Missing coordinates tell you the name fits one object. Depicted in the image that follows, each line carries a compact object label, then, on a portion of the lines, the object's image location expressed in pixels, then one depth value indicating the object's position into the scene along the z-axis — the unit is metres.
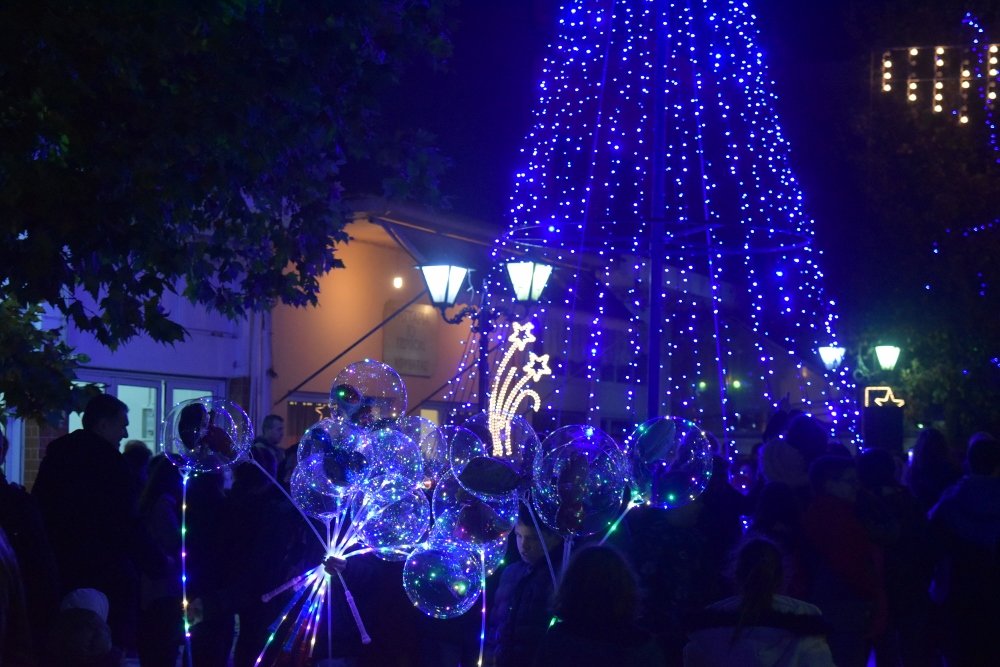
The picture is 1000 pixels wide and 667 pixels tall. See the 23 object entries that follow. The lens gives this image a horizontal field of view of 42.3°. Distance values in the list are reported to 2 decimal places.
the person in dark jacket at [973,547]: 8.89
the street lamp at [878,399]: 14.02
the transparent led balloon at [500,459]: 6.64
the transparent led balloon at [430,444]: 7.55
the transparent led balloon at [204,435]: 7.63
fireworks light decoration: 19.41
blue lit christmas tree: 12.03
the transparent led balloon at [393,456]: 7.06
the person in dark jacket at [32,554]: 6.11
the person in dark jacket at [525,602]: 5.86
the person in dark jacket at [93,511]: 7.49
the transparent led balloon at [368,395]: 7.65
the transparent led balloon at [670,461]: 7.15
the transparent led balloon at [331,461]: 7.04
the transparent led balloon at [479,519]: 6.73
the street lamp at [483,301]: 13.06
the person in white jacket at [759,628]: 5.03
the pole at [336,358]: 17.14
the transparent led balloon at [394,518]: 6.91
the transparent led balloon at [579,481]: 6.39
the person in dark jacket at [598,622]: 4.81
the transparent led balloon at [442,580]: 6.42
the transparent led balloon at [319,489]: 7.07
